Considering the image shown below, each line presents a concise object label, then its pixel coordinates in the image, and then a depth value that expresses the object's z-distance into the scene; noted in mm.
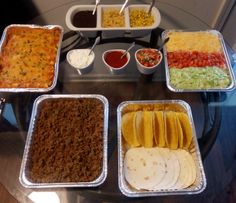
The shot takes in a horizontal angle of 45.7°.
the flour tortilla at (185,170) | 1107
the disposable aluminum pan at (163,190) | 1083
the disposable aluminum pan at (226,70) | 1348
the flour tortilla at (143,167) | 1112
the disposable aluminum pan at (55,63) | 1354
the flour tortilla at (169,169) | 1103
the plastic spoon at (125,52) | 1429
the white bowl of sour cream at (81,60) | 1413
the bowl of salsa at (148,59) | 1390
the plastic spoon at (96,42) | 1452
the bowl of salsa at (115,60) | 1401
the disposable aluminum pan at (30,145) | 1103
